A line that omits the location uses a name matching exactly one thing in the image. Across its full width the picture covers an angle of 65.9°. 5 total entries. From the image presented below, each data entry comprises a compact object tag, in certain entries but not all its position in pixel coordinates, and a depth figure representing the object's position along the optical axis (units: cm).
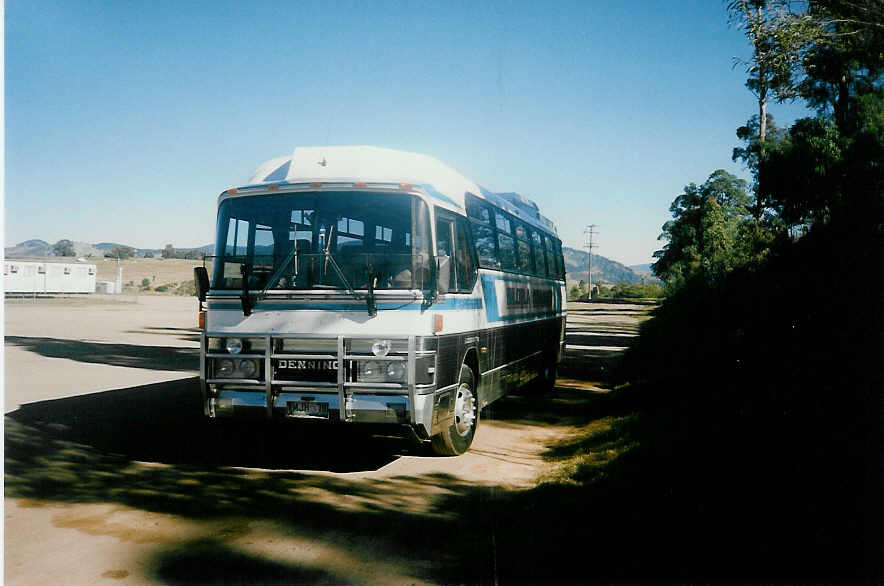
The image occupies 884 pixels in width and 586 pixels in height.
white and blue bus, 659
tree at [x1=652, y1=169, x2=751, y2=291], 2010
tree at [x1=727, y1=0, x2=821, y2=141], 993
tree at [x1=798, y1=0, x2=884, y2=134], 979
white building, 5353
